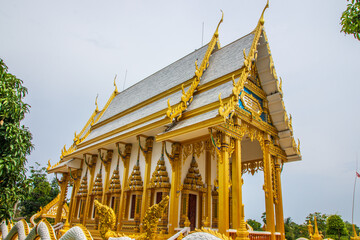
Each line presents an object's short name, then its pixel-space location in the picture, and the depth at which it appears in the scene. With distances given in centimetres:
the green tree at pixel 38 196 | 2422
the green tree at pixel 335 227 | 1409
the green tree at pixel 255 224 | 2178
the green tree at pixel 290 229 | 2162
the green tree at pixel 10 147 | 618
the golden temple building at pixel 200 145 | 773
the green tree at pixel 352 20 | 470
